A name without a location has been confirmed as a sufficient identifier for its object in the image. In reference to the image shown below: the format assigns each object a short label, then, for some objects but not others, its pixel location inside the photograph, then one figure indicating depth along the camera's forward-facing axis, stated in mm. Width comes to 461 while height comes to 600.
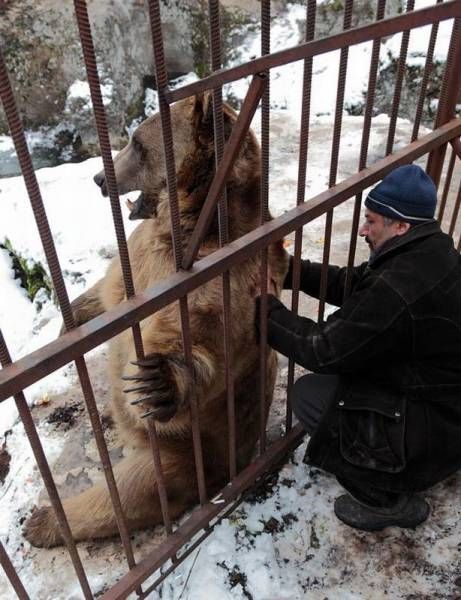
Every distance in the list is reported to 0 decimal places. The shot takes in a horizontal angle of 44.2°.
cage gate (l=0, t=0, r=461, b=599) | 1587
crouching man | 2205
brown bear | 2365
